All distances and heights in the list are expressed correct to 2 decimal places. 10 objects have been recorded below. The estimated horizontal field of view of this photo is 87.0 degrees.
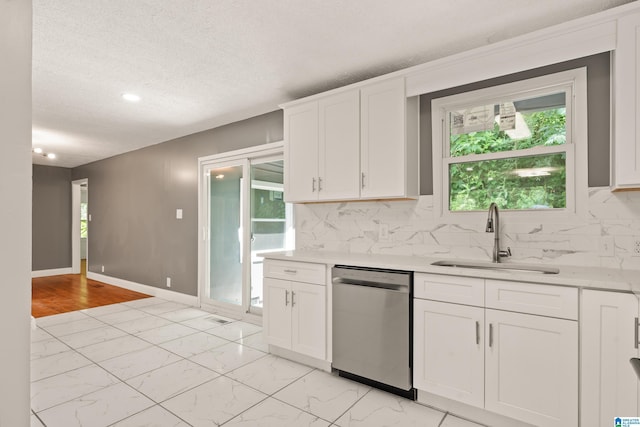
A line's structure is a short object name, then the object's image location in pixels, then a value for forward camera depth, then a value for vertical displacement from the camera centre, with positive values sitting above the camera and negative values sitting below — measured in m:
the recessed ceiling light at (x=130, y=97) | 3.45 +1.21
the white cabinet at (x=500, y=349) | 1.78 -0.80
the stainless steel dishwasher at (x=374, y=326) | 2.28 -0.82
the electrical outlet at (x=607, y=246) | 2.13 -0.21
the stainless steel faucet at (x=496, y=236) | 2.40 -0.17
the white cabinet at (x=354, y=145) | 2.69 +0.59
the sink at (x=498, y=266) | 2.18 -0.37
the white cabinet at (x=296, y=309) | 2.72 -0.82
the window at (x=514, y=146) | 2.28 +0.50
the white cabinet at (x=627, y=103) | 1.89 +0.62
